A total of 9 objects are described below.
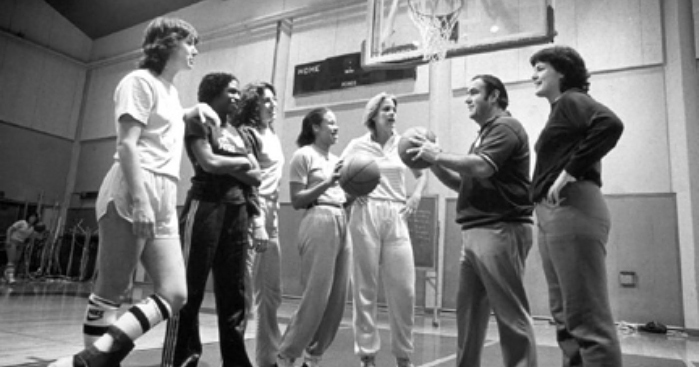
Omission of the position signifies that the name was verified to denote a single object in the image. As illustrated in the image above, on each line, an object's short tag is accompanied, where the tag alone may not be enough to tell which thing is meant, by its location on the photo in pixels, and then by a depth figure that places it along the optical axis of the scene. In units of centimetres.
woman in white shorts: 179
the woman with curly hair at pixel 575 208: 192
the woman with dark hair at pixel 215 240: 238
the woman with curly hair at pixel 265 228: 276
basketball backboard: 596
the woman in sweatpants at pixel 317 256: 276
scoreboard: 918
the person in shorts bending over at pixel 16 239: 962
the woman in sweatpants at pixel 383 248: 289
